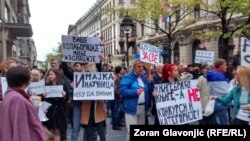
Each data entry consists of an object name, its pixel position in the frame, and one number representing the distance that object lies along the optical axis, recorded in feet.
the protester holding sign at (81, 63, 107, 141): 13.49
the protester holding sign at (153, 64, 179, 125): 12.46
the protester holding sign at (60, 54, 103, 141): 13.77
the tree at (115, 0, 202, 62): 48.81
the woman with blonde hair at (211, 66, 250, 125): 10.91
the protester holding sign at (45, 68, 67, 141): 13.47
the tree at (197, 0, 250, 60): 34.44
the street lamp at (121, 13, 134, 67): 34.38
